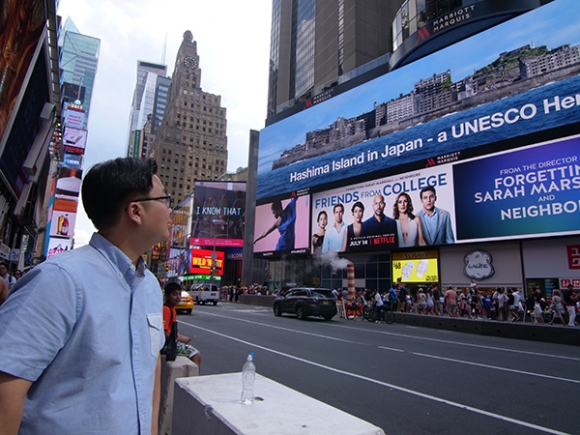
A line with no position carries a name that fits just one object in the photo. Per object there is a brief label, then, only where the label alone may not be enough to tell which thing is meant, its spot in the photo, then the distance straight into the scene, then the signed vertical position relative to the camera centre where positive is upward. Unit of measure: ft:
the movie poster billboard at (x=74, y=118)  144.36 +61.29
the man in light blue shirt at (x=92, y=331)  3.86 -0.61
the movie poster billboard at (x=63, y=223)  144.77 +20.18
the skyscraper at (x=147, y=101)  600.39 +289.63
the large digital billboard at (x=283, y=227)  126.31 +19.79
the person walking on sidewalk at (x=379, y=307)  63.77 -3.63
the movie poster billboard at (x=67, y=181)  136.87 +34.48
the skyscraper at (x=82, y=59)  463.01 +277.59
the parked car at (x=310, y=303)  59.67 -3.18
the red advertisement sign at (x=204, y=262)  222.48 +10.91
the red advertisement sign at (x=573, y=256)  65.87 +6.02
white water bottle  8.39 -2.36
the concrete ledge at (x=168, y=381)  12.50 -3.51
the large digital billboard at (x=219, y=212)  236.02 +42.43
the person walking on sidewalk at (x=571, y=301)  52.54 -1.52
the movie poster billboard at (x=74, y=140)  137.80 +49.94
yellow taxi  66.63 -4.45
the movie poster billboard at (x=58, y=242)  152.11 +13.98
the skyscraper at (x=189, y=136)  382.63 +151.10
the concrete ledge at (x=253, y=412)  6.82 -2.63
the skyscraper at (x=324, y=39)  154.71 +113.51
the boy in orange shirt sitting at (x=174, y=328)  14.65 -1.93
